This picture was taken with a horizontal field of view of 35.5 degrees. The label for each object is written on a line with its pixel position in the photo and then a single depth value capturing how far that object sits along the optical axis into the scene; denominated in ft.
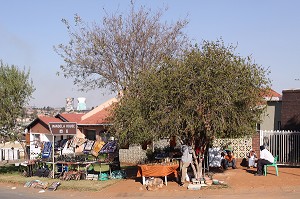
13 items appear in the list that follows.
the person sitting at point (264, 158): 59.36
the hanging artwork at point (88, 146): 72.02
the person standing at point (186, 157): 55.98
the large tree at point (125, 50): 95.25
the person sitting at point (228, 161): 68.54
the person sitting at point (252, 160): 68.49
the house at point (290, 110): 85.05
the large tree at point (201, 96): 52.01
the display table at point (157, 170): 57.16
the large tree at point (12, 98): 80.84
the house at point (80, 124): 127.74
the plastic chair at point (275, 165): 59.21
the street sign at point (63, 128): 70.79
